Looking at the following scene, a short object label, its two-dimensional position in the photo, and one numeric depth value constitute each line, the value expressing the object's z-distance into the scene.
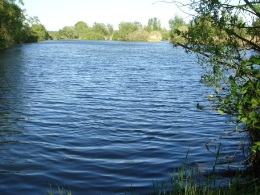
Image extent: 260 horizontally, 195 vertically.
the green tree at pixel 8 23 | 73.69
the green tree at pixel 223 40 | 7.92
